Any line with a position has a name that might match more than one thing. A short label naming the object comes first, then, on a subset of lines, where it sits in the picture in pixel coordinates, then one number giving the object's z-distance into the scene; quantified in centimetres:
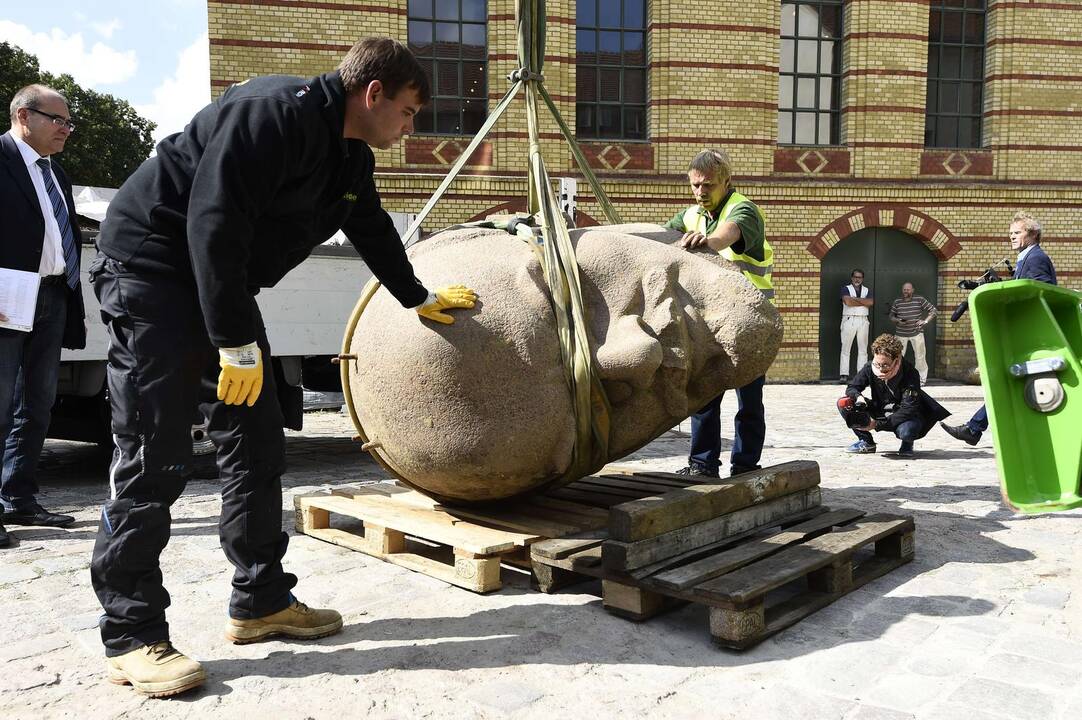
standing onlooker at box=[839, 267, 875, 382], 1377
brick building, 1320
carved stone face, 338
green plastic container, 308
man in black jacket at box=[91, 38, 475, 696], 242
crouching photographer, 684
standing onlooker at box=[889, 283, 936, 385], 1362
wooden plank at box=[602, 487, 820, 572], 308
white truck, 564
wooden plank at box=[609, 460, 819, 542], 314
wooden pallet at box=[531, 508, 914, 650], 281
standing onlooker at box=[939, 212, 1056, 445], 616
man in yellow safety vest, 464
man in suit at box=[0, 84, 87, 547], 436
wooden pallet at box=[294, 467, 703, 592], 341
